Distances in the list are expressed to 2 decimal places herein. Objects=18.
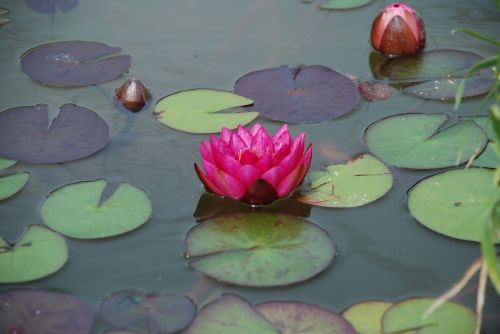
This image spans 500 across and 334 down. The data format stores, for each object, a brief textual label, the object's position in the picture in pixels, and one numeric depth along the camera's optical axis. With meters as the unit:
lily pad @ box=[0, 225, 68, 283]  4.61
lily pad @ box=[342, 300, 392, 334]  4.19
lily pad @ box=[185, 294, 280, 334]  4.13
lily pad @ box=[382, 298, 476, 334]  4.14
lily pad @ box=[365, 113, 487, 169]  5.64
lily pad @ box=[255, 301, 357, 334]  4.15
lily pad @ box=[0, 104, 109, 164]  5.75
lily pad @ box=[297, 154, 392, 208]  5.27
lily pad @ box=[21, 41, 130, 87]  6.75
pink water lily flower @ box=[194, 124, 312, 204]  5.07
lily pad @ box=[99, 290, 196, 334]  4.23
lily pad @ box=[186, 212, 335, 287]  4.57
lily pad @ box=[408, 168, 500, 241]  4.95
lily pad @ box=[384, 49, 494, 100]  6.53
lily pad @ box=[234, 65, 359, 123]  6.26
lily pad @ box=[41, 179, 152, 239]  4.98
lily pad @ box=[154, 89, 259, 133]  6.12
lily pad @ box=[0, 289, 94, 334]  4.19
